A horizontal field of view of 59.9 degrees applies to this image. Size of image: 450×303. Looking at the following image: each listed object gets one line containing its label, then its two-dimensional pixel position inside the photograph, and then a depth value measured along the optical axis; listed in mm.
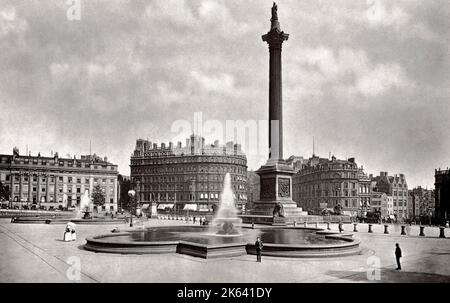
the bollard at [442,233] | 27541
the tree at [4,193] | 79750
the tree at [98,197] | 93875
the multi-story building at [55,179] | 94562
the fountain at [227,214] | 24891
